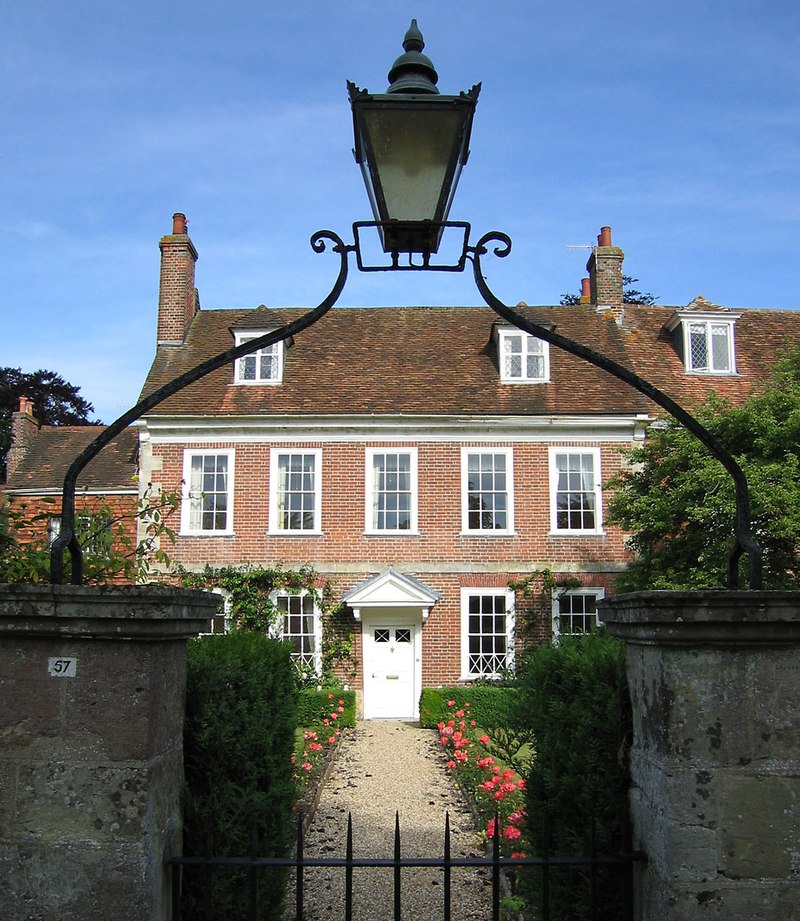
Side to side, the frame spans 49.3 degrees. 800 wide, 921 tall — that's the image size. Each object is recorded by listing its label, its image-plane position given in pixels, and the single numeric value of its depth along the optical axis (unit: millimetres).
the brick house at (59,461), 25047
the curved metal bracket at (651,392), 3111
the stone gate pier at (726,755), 2840
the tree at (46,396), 44219
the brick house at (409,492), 19094
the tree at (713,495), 13273
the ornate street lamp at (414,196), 3143
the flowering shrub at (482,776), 7828
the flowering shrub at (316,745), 10562
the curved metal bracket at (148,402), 3027
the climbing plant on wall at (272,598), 18984
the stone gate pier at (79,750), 2857
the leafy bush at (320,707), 16625
